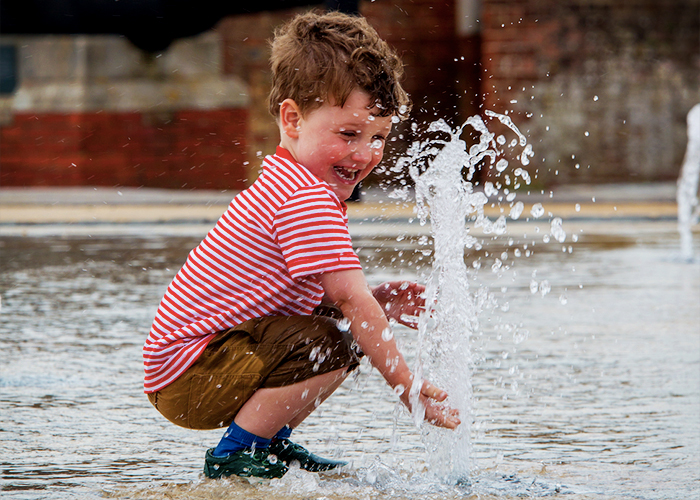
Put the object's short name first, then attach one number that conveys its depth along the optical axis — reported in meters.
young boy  5.23
